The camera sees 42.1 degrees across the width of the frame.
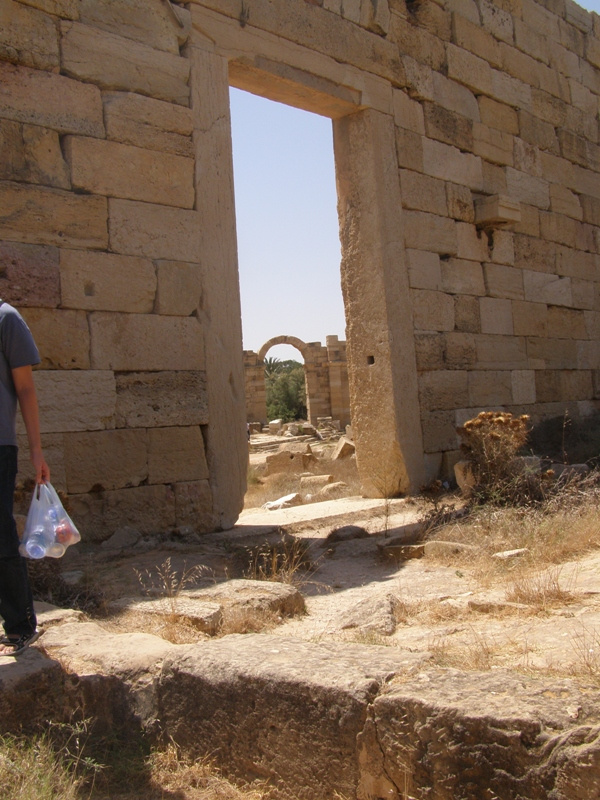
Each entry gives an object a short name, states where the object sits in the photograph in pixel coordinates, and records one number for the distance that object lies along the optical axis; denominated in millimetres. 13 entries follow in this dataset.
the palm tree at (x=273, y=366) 32881
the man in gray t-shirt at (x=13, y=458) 2842
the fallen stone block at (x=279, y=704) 2205
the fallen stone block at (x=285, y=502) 8516
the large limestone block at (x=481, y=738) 1787
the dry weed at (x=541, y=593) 3648
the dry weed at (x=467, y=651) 2512
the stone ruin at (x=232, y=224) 5285
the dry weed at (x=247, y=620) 3518
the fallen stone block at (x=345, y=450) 11539
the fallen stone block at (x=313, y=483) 9844
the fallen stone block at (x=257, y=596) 3855
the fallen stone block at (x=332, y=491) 8514
